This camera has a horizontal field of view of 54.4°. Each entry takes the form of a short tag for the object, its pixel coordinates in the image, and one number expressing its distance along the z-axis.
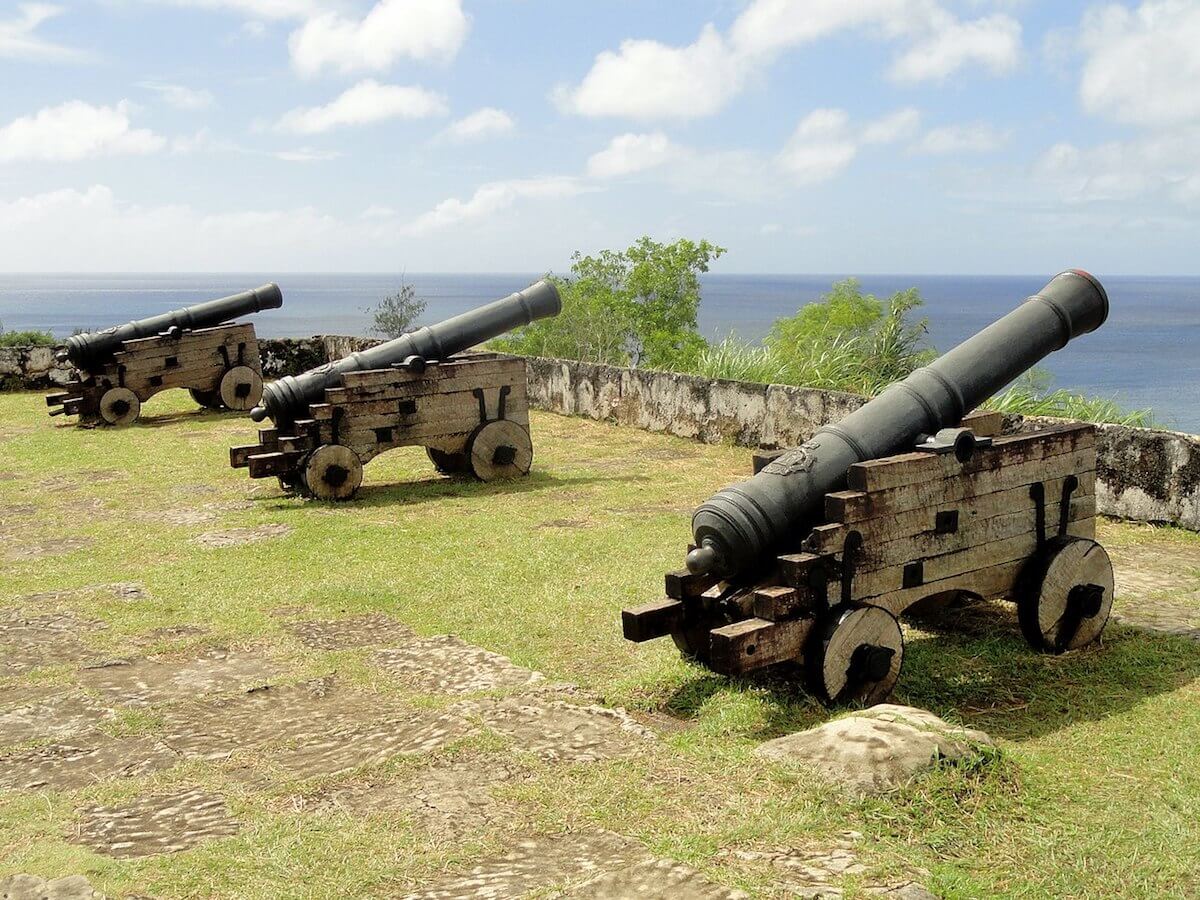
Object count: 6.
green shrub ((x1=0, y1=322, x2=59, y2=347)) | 17.64
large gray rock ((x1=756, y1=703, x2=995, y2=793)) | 3.73
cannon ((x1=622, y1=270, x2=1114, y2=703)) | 4.68
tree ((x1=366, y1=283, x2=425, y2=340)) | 45.54
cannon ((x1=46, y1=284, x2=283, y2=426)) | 14.01
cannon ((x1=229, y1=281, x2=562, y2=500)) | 9.51
